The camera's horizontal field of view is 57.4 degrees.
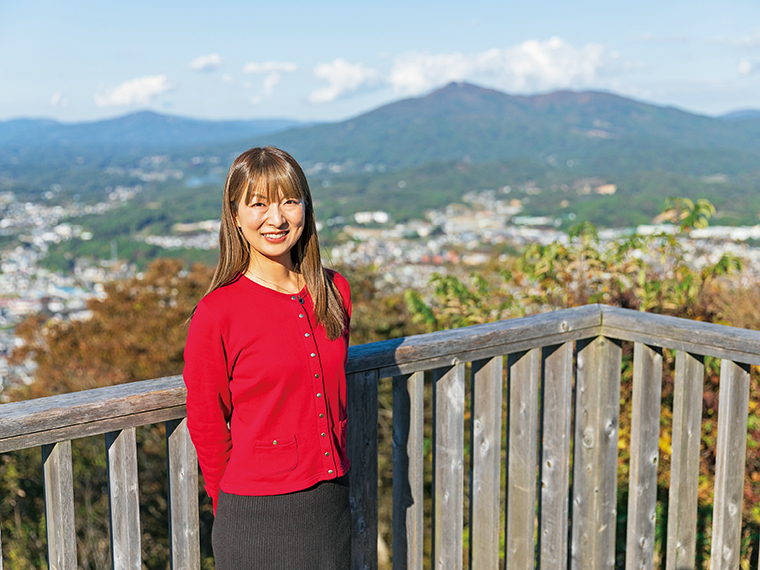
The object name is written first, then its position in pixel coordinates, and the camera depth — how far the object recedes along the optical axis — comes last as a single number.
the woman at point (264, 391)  1.48
